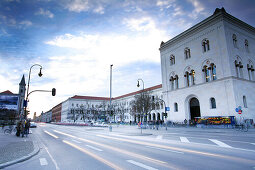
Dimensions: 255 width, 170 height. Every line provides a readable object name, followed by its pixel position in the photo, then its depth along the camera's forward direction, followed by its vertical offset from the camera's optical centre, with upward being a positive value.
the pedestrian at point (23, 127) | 19.07 -1.39
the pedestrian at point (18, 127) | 20.50 -1.49
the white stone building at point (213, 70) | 31.09 +8.48
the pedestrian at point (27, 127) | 20.16 -1.47
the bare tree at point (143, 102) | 48.16 +3.10
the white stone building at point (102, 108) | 72.12 +3.13
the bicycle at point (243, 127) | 24.00 -2.30
